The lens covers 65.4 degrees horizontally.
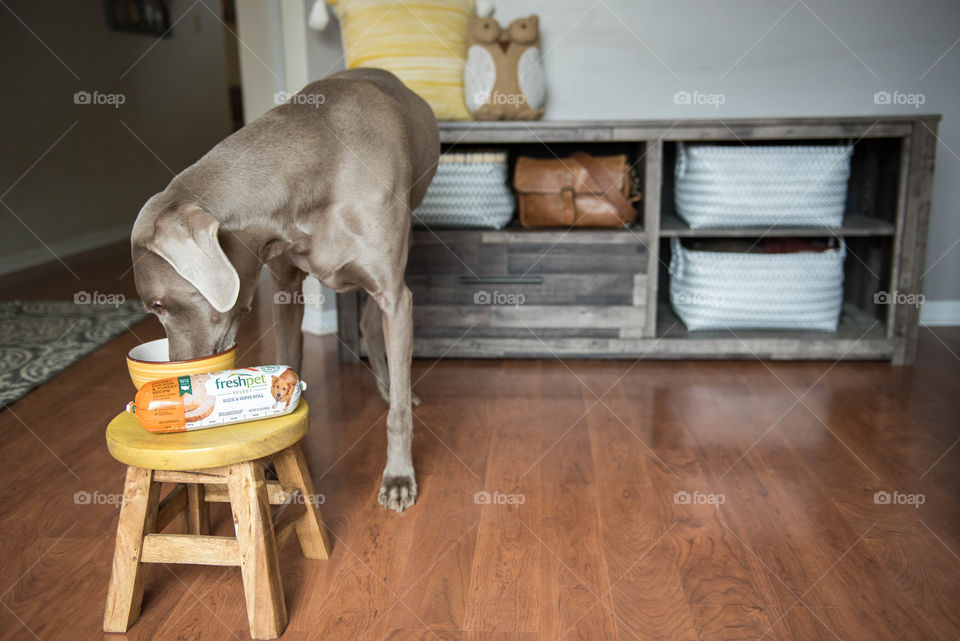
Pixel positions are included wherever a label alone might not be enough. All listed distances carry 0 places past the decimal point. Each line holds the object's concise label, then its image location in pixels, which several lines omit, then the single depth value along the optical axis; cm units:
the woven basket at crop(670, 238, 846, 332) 273
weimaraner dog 131
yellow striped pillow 279
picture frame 512
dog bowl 137
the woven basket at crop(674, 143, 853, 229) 267
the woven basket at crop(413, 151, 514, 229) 273
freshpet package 127
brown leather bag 272
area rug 266
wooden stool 125
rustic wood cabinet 265
